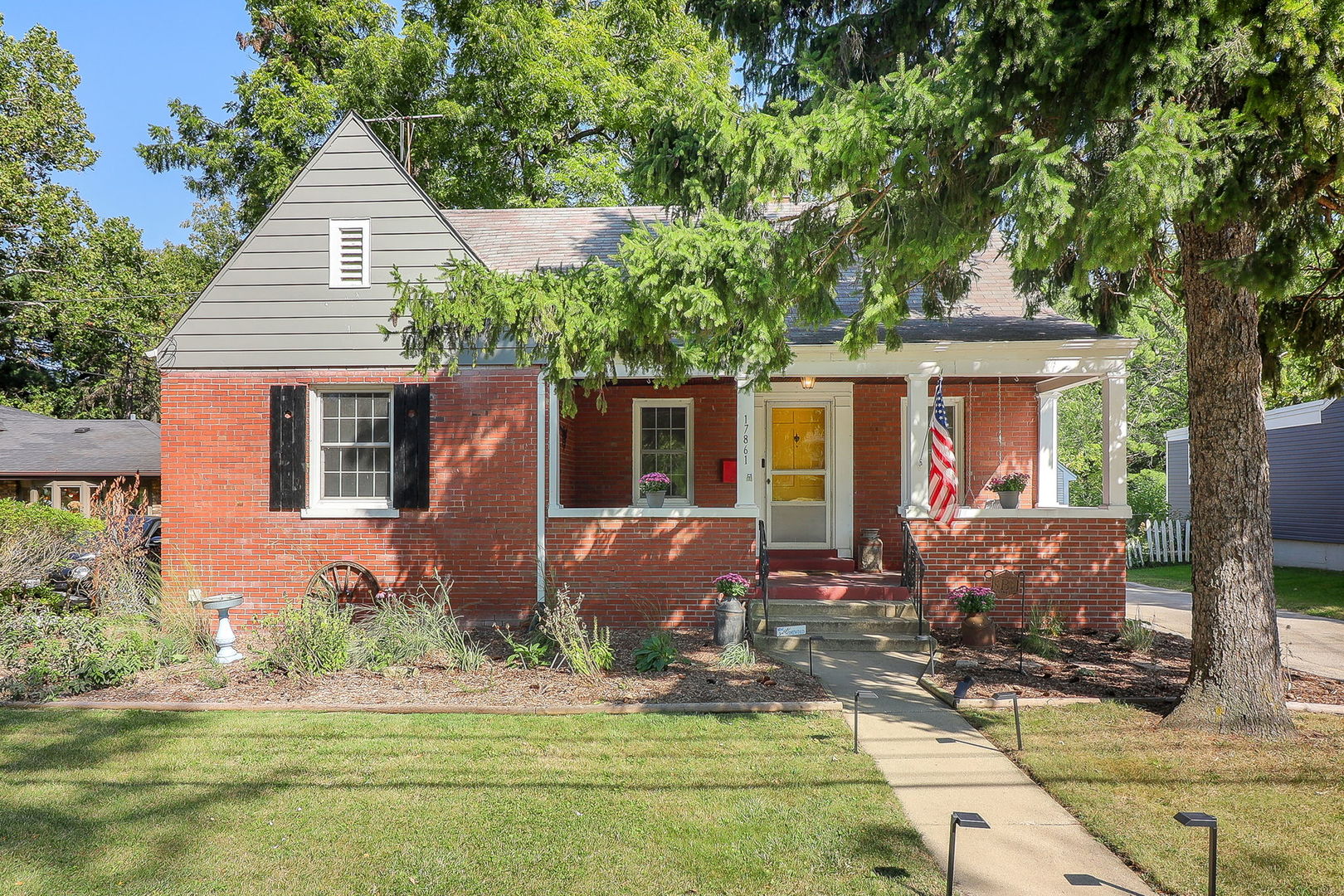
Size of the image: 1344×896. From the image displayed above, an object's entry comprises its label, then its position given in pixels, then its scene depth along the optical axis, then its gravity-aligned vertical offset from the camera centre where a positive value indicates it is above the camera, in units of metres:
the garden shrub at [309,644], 7.51 -1.69
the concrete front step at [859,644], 8.98 -1.99
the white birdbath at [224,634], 8.15 -1.73
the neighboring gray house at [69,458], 17.75 +0.21
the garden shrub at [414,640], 7.70 -1.73
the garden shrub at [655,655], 7.59 -1.81
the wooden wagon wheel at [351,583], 9.83 -1.44
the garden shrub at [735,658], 7.94 -1.90
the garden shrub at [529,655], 7.70 -1.84
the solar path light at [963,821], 3.36 -1.51
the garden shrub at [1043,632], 8.42 -1.86
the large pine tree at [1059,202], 4.43 +1.76
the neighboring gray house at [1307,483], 17.39 -0.29
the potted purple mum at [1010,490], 10.39 -0.27
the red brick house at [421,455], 9.77 +0.17
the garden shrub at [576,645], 7.35 -1.68
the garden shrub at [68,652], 7.14 -1.75
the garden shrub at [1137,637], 8.66 -1.85
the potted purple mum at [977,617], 8.84 -1.68
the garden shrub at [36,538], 9.63 -0.97
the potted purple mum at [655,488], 10.16 -0.24
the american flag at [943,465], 8.98 +0.05
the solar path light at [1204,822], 3.23 -1.45
